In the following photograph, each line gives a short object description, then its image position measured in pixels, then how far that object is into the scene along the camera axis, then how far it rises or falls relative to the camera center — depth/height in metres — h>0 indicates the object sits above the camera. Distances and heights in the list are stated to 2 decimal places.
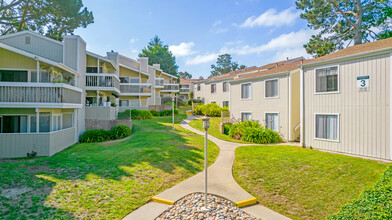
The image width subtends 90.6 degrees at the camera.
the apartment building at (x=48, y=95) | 11.24 +0.94
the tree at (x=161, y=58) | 49.47 +13.64
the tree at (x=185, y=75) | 88.06 +16.21
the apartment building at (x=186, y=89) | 53.63 +5.99
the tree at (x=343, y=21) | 23.52 +11.88
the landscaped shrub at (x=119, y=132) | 15.91 -1.83
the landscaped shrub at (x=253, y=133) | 14.89 -1.78
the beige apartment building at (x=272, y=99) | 15.16 +1.04
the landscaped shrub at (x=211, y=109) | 26.78 +0.23
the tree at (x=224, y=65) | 74.88 +17.90
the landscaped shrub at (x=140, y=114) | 24.92 -0.50
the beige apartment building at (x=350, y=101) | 9.88 +0.60
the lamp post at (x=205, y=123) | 5.94 -0.39
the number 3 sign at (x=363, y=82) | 10.46 +1.62
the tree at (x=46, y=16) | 18.98 +10.00
